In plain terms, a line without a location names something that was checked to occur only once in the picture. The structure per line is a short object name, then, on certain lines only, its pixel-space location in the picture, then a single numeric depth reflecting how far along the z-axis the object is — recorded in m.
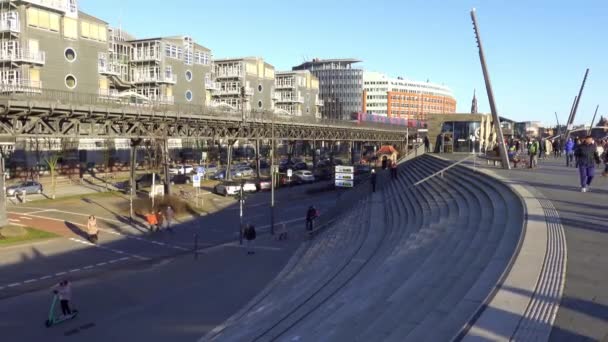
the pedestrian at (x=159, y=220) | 28.73
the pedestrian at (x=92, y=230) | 25.39
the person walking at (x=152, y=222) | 28.33
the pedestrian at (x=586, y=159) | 15.53
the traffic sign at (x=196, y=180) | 34.75
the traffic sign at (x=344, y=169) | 37.56
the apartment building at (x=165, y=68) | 65.38
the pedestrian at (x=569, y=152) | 27.80
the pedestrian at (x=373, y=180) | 32.09
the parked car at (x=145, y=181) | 48.41
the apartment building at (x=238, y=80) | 86.45
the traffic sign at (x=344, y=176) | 37.81
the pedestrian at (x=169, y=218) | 28.39
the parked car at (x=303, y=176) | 57.53
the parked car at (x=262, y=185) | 49.16
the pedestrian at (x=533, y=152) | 25.86
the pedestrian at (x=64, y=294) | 13.52
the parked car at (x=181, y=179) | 52.66
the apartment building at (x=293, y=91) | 103.63
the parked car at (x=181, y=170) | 59.28
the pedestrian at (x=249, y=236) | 23.02
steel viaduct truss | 30.83
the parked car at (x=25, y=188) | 40.38
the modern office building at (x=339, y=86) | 161.88
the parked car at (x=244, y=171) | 59.25
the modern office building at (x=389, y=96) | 174.75
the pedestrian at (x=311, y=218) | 26.81
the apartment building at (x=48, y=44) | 45.38
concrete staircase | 7.62
